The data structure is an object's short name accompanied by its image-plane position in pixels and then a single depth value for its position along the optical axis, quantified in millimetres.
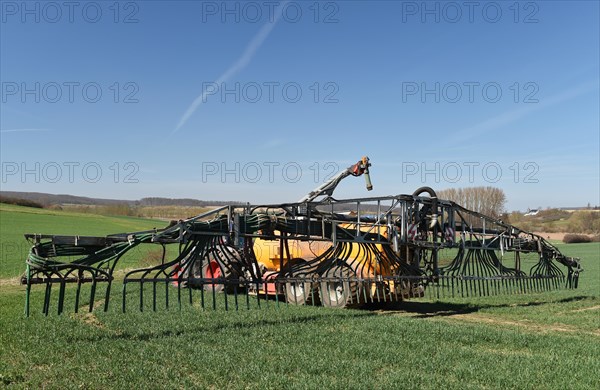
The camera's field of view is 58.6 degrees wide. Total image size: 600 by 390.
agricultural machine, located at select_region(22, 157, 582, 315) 9047
